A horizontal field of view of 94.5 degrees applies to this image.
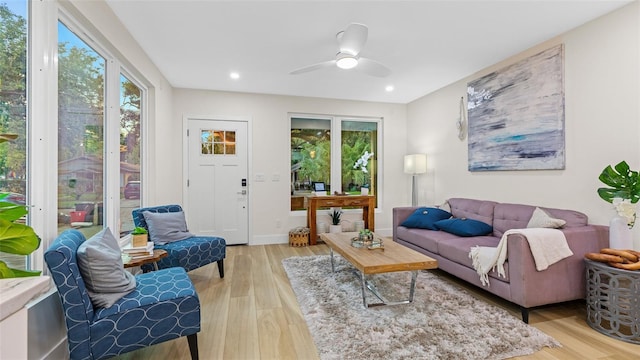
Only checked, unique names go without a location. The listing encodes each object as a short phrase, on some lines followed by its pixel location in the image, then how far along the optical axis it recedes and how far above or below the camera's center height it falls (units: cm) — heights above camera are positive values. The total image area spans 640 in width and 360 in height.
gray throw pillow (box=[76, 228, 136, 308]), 157 -52
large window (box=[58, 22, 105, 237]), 200 +33
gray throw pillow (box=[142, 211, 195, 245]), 300 -51
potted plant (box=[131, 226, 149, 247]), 242 -49
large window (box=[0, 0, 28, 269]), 151 +40
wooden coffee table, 229 -66
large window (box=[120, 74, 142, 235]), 299 +30
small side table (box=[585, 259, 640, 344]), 197 -84
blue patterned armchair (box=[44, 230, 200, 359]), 144 -73
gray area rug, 187 -107
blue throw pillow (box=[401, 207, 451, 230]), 366 -49
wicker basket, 461 -92
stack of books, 235 -59
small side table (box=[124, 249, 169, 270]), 222 -64
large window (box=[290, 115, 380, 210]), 510 +43
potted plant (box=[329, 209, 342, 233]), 479 -70
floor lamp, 481 +22
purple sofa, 220 -69
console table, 473 -42
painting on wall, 290 +71
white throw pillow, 254 -37
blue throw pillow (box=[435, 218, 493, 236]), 321 -53
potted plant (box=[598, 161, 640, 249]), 217 -15
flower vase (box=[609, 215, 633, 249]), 219 -41
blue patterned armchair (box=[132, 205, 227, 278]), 281 -72
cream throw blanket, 219 -53
